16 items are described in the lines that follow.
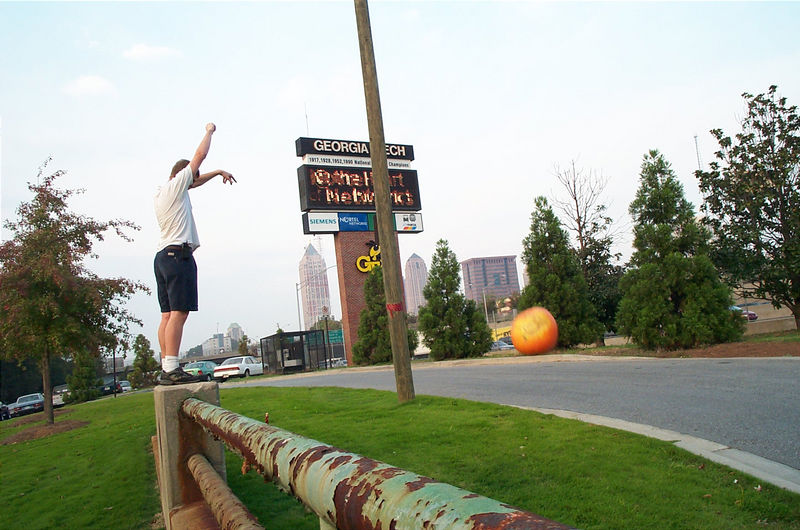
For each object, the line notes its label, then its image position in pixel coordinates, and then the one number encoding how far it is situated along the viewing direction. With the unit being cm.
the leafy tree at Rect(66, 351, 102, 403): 3466
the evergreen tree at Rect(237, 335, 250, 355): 8222
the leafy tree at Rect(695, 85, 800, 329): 1830
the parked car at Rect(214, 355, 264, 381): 3769
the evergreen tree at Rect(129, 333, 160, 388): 4022
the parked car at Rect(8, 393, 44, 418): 3800
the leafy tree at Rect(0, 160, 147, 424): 1354
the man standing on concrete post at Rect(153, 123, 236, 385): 399
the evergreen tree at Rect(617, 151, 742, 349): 1406
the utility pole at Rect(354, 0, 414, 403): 922
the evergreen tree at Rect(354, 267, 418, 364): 2833
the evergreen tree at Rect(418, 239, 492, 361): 2309
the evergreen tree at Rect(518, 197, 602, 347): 1902
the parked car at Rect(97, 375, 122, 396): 4422
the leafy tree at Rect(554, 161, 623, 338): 2298
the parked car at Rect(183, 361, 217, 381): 3653
